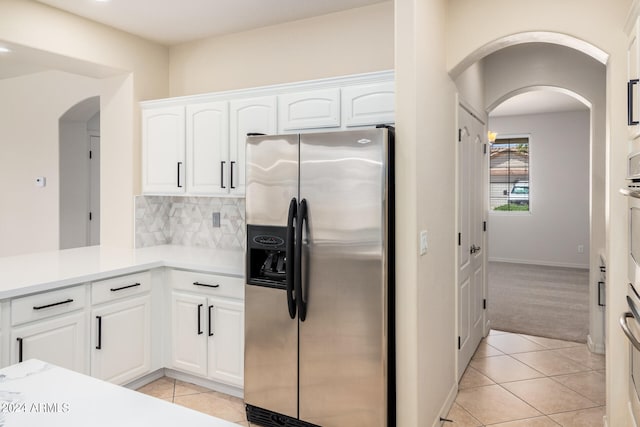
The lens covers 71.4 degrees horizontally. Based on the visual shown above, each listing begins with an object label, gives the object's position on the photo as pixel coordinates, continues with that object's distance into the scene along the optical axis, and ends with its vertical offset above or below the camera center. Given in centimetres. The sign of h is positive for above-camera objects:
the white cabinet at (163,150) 364 +52
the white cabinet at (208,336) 297 -86
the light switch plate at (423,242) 233 -16
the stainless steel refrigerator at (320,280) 225 -36
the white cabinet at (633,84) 195 +58
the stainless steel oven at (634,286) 181 -33
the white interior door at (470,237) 329 -20
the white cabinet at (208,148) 343 +50
